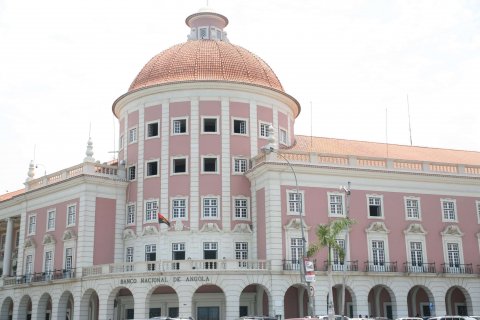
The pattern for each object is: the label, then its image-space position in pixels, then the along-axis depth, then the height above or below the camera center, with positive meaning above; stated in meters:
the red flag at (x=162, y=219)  51.12 +7.64
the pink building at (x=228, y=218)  49.19 +7.95
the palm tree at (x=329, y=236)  42.62 +5.29
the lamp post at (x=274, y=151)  40.14 +11.76
